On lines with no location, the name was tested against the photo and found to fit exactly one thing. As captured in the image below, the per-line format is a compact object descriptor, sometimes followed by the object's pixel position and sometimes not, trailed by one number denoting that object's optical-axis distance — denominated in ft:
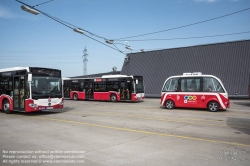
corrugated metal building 87.25
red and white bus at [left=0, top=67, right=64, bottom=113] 40.65
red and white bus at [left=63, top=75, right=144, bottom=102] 71.91
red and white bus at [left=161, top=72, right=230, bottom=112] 45.47
